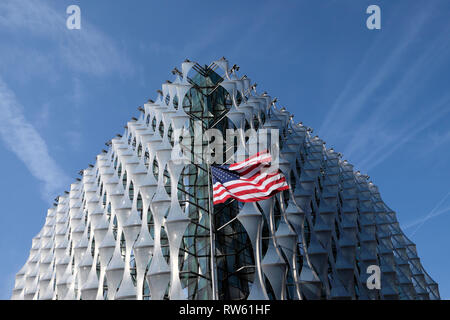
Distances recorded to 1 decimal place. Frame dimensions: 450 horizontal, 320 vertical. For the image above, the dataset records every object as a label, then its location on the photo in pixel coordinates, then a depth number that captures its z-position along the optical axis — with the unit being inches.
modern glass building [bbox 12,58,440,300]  1231.9
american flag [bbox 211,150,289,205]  949.8
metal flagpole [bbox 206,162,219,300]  956.0
